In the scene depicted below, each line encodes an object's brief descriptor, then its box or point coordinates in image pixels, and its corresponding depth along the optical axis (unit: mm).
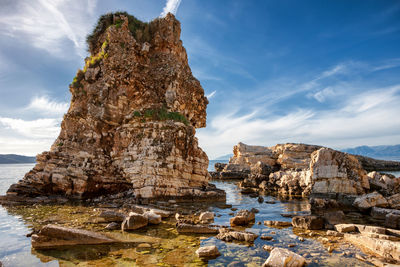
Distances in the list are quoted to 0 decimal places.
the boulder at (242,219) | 9844
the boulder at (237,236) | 7566
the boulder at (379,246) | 6141
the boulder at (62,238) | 6805
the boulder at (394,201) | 12423
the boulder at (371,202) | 12480
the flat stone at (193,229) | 8492
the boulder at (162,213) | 10867
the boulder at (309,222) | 9055
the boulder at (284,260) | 5465
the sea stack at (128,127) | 15570
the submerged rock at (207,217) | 10372
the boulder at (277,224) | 9727
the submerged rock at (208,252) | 6250
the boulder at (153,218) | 9640
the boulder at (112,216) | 9844
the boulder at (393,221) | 9461
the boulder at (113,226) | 8766
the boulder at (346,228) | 8493
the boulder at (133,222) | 8664
